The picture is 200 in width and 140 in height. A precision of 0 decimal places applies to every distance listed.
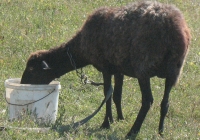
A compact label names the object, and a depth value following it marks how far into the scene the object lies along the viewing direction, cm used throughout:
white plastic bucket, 1642
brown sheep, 1524
